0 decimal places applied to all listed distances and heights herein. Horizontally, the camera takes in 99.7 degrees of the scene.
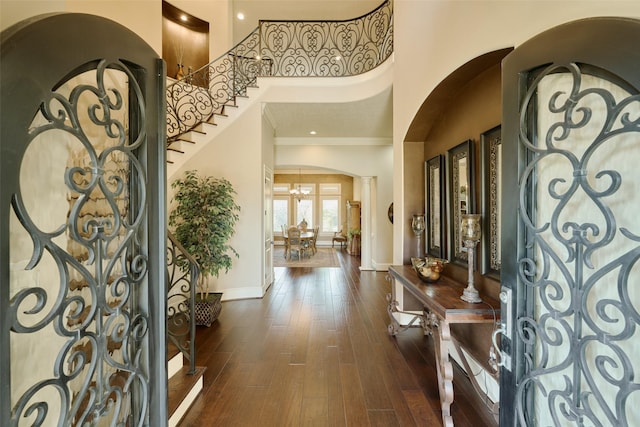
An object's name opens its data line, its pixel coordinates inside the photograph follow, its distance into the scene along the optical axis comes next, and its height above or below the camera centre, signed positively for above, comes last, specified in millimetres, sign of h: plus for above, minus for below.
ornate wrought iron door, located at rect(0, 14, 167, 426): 732 -19
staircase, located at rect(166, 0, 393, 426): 4375 +2108
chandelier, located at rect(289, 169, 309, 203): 11366 +873
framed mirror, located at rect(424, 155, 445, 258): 2938 +90
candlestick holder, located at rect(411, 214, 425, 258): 3119 -129
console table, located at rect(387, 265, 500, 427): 1826 -708
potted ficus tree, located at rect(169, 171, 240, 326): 3672 -174
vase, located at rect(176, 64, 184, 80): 5625 +2993
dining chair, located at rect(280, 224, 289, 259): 8577 -1002
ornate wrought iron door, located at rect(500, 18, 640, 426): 868 -41
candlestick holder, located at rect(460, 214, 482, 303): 1965 -185
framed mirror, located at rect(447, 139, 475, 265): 2375 +202
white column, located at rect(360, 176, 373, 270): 6934 -332
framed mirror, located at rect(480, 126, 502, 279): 2047 +106
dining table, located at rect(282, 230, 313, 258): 8623 -836
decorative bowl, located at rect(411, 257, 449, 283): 2457 -523
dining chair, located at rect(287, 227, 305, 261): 8367 -770
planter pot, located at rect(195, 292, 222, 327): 3488 -1254
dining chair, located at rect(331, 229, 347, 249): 11023 -1005
